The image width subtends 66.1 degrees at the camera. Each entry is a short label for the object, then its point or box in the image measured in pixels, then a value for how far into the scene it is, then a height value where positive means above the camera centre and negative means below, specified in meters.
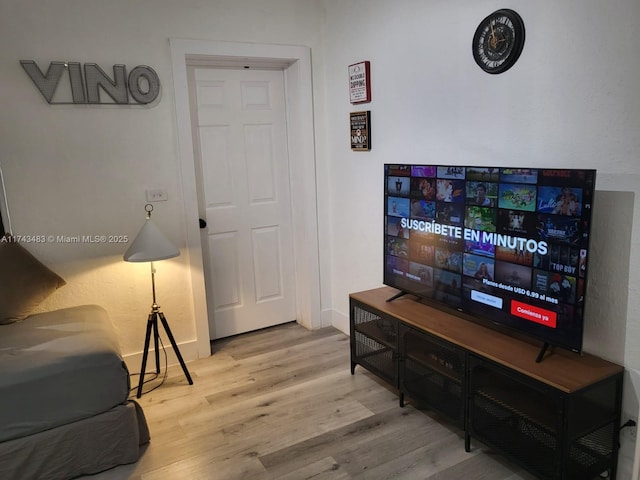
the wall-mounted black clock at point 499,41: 2.27 +0.51
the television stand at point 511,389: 1.94 -1.07
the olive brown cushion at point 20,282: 2.70 -0.66
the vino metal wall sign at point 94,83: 2.91 +0.49
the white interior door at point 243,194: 3.63 -0.28
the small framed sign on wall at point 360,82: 3.30 +0.48
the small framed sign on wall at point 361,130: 3.36 +0.16
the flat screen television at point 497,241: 1.98 -0.43
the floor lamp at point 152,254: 2.91 -0.55
